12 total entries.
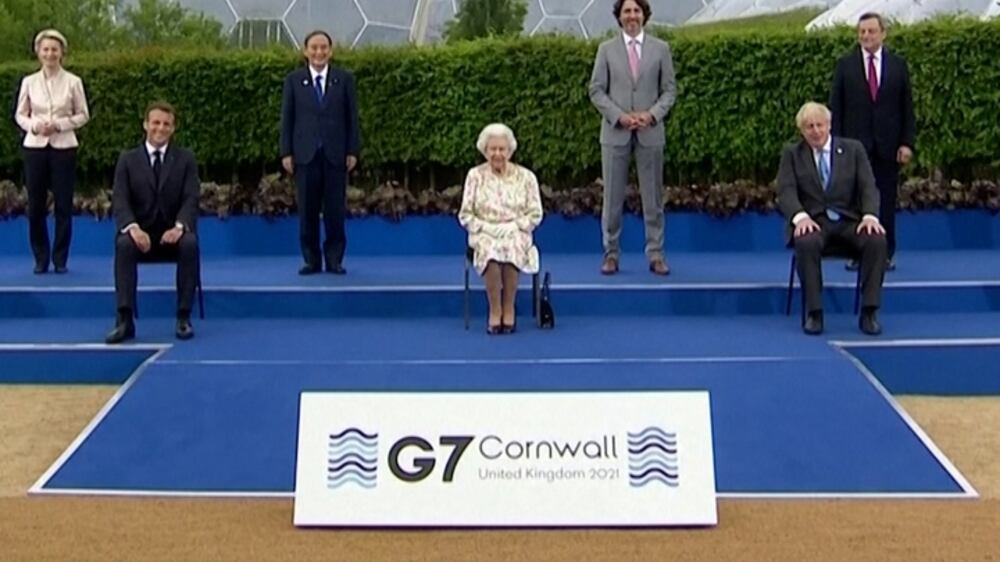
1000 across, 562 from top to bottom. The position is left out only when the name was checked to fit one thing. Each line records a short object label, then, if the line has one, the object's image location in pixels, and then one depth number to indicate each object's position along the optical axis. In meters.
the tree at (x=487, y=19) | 26.41
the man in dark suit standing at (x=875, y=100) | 15.89
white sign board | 9.29
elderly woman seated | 14.23
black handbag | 14.79
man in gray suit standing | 16.14
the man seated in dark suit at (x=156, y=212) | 14.07
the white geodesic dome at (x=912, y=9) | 26.26
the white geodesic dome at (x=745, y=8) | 32.69
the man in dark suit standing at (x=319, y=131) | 16.73
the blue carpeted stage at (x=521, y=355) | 10.74
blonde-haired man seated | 13.88
